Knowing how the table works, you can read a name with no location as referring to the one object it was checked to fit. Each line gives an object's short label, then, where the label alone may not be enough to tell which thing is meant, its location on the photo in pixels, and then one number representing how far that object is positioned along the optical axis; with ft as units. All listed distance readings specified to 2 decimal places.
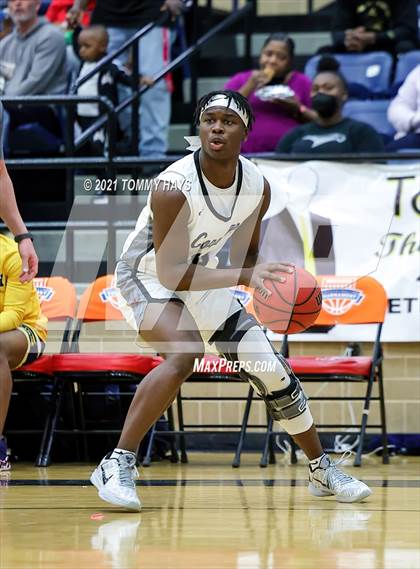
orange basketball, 28.83
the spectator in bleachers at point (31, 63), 50.34
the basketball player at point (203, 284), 26.91
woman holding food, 48.20
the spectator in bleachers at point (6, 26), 57.53
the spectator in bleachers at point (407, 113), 46.91
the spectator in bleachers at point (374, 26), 54.74
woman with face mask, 45.40
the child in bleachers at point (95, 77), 50.26
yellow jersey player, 36.92
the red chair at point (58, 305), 41.65
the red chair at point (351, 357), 39.18
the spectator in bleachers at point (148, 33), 51.30
